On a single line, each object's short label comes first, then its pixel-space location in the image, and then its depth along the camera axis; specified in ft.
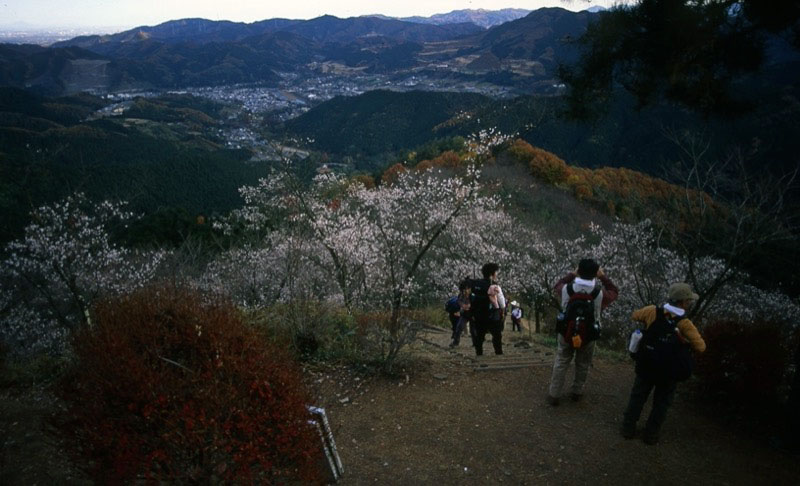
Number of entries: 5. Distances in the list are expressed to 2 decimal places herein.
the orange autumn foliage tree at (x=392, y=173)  123.52
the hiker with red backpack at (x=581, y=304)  14.74
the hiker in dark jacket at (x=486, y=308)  20.77
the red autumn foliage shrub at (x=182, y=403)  8.97
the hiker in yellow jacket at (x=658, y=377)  12.96
